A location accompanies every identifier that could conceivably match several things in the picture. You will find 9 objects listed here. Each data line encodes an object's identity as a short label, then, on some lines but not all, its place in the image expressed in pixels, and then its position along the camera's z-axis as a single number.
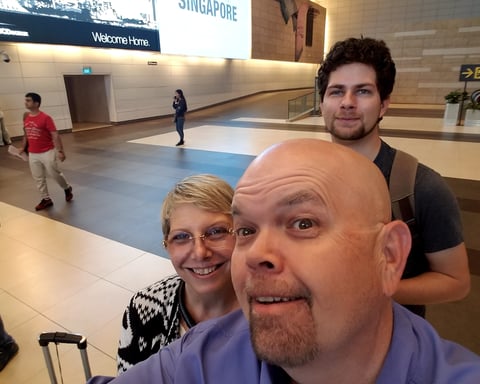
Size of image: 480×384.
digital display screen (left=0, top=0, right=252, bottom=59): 10.36
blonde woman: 1.28
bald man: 0.63
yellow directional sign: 12.29
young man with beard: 1.12
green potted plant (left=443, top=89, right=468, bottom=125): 12.12
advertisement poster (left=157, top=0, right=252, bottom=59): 14.80
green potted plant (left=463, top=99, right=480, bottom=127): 11.58
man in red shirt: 4.97
